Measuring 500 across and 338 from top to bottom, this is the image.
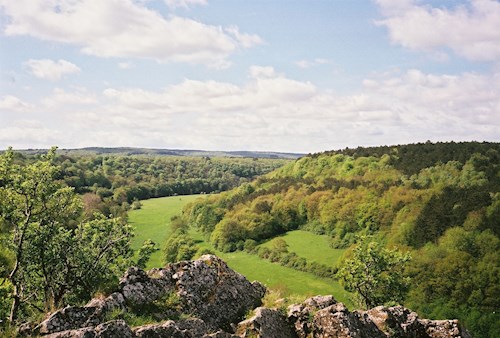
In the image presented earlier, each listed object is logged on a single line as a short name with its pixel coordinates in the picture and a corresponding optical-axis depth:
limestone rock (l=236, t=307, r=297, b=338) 16.77
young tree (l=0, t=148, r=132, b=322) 20.28
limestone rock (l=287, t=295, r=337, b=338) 18.09
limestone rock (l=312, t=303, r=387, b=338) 17.28
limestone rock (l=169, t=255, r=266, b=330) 18.38
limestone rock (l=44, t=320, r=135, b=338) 12.46
